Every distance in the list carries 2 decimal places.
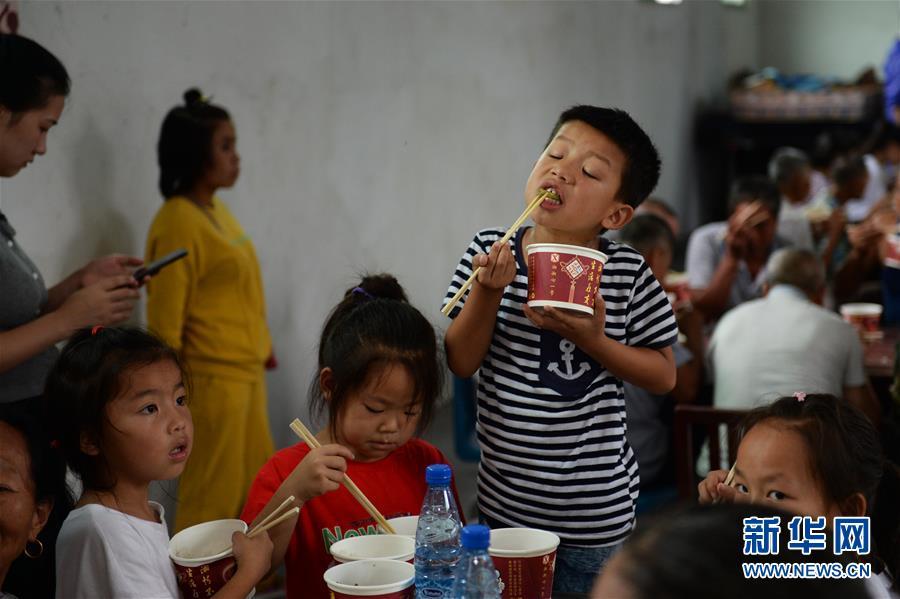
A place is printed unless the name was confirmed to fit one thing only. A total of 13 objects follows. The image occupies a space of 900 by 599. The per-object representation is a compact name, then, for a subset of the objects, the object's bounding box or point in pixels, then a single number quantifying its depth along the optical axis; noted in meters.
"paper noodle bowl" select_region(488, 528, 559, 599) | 1.50
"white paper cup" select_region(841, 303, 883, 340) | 3.83
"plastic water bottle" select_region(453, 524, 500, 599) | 1.35
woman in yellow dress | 3.29
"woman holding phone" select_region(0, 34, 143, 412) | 2.28
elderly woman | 1.69
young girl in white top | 1.68
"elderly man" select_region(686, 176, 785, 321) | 4.18
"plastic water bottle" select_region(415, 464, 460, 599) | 1.58
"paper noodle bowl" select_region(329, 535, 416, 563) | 1.55
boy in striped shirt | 1.88
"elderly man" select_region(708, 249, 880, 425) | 3.17
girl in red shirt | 1.85
